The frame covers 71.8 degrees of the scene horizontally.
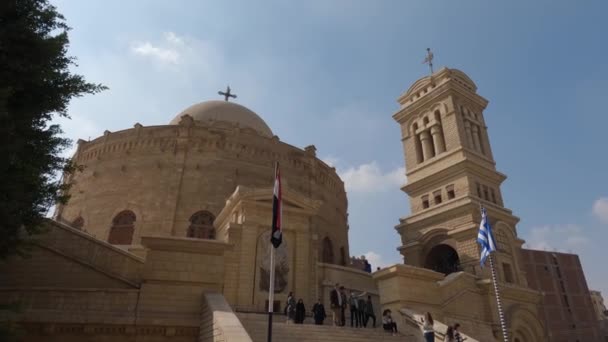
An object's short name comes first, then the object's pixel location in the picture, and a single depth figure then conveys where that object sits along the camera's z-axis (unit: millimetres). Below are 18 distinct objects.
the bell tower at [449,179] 25000
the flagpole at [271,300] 7934
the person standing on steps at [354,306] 13953
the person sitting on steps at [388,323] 12538
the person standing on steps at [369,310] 13938
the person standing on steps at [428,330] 10789
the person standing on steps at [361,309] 13906
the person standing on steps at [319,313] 13109
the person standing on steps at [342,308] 13406
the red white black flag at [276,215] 9391
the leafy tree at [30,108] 7941
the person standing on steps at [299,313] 12727
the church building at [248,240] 9953
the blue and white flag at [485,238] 15398
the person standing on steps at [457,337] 11011
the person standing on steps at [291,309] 13219
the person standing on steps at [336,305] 13312
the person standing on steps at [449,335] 10780
